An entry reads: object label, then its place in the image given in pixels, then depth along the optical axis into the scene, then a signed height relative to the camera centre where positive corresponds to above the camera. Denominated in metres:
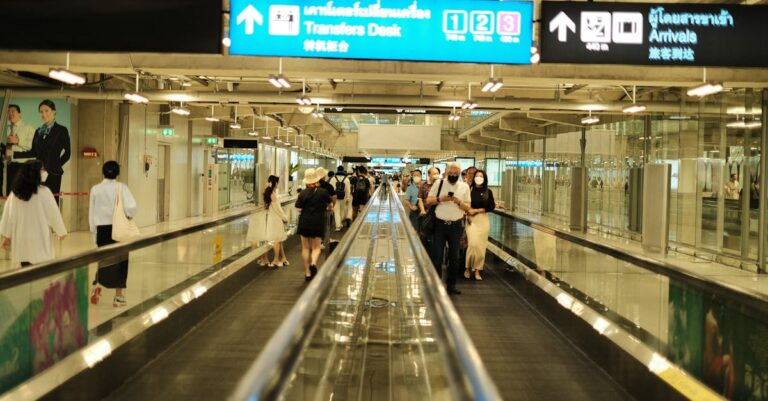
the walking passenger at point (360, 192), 21.36 -0.17
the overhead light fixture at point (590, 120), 18.22 +1.74
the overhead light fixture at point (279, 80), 11.24 +1.63
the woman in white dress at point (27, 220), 6.86 -0.37
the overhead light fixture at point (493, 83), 10.83 +1.56
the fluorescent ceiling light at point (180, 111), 18.22 +1.81
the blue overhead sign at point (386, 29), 9.00 +1.95
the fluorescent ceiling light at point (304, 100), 15.27 +1.79
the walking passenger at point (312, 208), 10.57 -0.32
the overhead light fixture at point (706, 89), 10.75 +1.53
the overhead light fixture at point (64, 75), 10.35 +1.52
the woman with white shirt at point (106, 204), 7.94 -0.23
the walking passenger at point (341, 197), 19.69 -0.30
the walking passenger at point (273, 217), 12.35 -0.55
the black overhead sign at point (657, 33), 8.86 +1.92
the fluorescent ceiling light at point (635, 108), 15.26 +1.72
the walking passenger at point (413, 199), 13.94 -0.23
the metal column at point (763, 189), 14.01 +0.06
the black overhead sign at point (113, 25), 8.54 +1.85
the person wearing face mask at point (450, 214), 9.75 -0.35
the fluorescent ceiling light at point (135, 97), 14.36 +1.69
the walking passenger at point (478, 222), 11.03 -0.53
